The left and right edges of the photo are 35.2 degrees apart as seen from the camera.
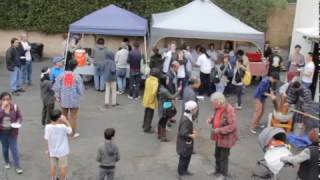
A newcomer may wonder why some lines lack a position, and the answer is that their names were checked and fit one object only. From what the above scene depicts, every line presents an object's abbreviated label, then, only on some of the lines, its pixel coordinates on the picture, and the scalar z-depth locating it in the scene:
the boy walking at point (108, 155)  8.11
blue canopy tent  15.31
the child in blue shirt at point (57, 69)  11.88
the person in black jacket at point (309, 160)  7.61
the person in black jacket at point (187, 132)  8.82
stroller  8.45
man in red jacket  8.80
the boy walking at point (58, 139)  8.36
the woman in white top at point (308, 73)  14.10
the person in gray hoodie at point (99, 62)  14.48
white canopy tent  15.23
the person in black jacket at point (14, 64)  13.78
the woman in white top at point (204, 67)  14.59
